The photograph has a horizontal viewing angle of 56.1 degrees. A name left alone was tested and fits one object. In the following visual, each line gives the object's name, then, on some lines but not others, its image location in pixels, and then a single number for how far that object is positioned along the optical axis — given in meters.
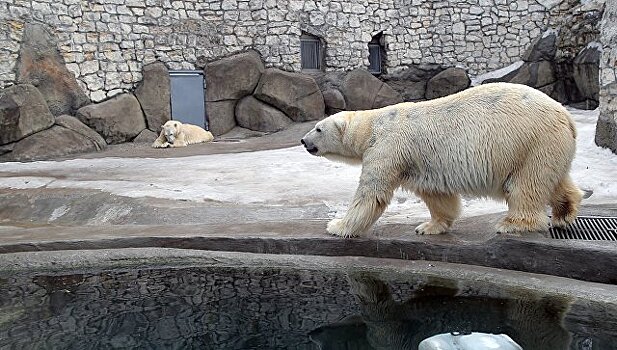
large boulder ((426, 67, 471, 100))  14.62
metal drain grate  3.61
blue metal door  12.95
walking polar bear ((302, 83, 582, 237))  3.63
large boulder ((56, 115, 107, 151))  11.34
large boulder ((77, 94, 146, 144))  11.77
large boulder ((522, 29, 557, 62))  14.32
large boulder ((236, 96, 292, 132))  13.34
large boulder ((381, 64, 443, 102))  14.84
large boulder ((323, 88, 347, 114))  13.84
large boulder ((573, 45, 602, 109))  12.23
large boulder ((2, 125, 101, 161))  10.58
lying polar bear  11.89
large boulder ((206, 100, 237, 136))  13.43
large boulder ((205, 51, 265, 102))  13.23
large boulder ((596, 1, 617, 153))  6.41
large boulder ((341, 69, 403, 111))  14.09
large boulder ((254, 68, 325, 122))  13.41
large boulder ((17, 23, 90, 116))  11.14
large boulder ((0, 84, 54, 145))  10.49
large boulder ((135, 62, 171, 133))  12.62
